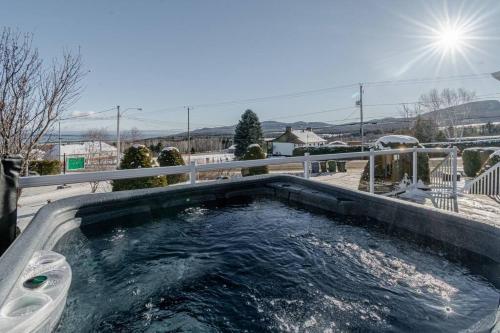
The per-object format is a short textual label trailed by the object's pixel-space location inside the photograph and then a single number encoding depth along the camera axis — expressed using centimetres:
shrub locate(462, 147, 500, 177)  1101
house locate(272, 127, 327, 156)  3266
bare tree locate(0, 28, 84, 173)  402
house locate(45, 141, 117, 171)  1264
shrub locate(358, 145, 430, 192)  662
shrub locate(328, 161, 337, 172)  1473
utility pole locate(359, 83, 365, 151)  2436
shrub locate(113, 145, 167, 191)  557
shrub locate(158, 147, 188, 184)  756
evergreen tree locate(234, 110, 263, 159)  2470
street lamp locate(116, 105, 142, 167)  1737
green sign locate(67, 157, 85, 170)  925
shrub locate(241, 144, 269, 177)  840
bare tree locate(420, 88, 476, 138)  2623
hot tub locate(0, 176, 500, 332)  123
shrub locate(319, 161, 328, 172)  1567
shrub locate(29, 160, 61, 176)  1044
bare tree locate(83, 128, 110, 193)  1245
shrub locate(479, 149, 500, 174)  704
